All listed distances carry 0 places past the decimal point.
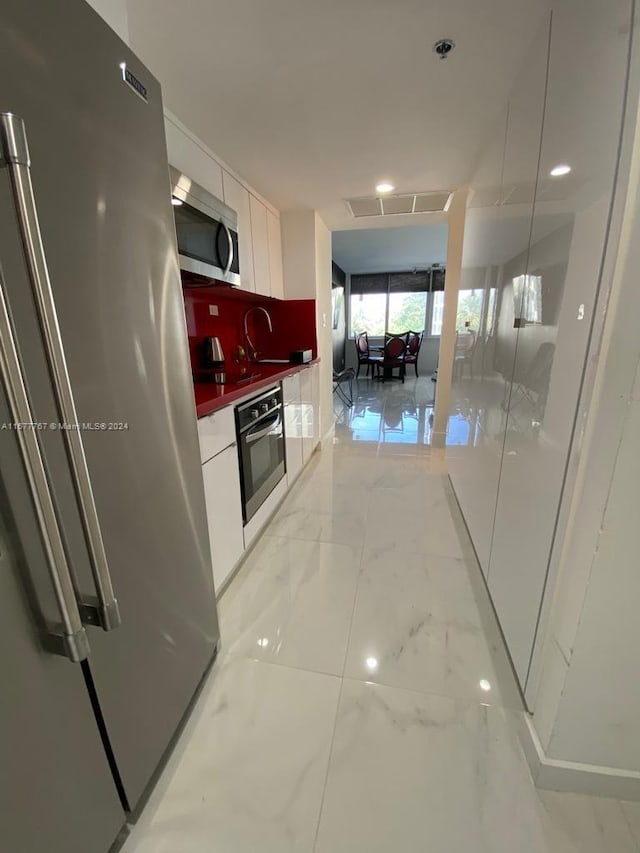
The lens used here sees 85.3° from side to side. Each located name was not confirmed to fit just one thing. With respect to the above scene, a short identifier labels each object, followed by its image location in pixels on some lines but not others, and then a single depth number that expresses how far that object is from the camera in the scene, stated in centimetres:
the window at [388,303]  793
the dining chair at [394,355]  709
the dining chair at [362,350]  751
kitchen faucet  292
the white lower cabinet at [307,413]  287
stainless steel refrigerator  56
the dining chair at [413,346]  751
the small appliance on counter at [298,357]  282
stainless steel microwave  160
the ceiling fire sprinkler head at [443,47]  127
